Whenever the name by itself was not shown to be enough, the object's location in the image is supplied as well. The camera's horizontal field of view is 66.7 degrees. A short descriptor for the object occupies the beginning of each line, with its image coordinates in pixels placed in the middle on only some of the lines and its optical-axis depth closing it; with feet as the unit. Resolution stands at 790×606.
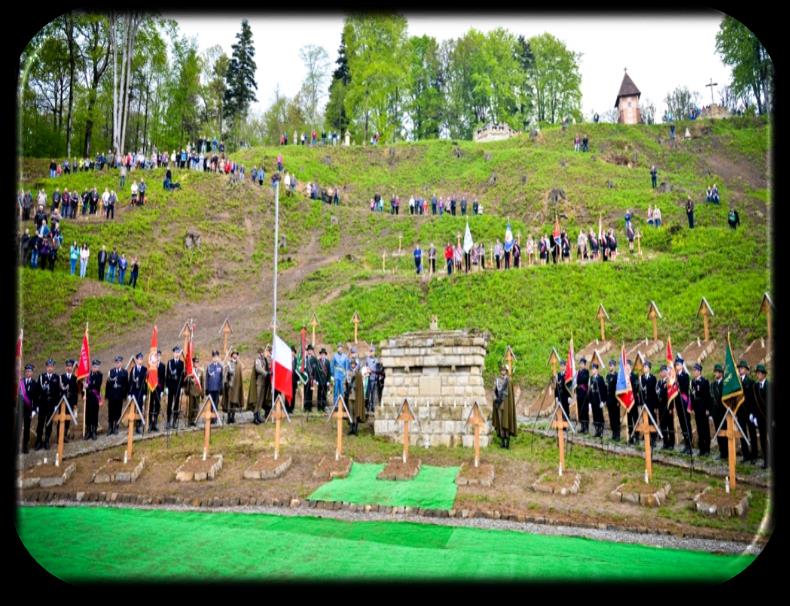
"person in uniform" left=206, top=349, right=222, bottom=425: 54.34
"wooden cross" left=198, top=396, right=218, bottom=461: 43.21
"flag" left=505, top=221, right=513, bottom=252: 94.68
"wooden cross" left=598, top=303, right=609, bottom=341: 69.86
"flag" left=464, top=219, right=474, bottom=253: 93.95
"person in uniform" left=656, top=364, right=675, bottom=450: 45.06
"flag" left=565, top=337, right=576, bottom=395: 52.61
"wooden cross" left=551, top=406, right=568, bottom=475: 39.31
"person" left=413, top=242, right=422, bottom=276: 99.09
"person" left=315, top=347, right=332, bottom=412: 60.54
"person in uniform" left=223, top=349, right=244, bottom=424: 54.60
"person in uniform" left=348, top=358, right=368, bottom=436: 52.60
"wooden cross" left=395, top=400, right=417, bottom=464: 41.93
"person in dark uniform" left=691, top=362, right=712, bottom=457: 42.83
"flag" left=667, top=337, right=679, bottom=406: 43.48
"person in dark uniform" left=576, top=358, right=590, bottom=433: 51.47
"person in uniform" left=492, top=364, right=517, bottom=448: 48.03
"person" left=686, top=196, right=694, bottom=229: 103.69
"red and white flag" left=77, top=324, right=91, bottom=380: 48.52
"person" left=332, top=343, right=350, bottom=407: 57.04
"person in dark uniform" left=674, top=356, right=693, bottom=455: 44.29
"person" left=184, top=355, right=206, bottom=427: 53.78
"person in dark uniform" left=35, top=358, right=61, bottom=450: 48.21
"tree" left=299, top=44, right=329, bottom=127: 206.39
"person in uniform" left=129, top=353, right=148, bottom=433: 53.21
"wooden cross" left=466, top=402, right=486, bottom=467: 41.51
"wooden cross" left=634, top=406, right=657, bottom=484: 37.11
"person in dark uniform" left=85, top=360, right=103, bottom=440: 50.72
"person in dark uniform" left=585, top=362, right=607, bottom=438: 49.85
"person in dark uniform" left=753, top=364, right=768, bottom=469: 38.52
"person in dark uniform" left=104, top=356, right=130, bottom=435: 52.80
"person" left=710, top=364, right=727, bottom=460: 41.93
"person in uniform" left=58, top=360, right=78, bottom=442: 50.57
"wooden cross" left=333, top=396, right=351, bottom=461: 43.16
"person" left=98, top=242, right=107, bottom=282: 96.01
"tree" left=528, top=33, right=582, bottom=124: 224.74
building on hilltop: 201.87
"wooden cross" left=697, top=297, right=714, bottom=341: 59.34
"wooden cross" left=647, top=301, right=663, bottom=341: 58.89
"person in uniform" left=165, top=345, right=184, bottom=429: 54.85
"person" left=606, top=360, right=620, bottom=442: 49.03
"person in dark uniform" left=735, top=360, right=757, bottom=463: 39.52
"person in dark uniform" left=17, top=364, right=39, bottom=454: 46.80
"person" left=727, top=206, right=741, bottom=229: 98.32
